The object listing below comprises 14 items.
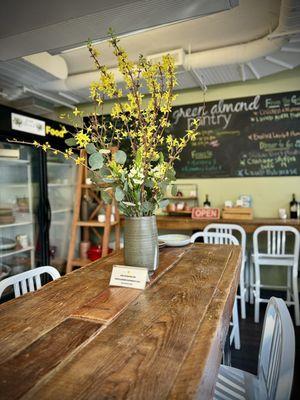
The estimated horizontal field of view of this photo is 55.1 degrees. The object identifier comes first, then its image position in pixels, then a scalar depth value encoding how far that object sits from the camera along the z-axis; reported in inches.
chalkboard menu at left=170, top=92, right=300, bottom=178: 137.3
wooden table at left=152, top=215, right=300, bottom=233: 122.9
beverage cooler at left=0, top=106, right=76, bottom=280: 123.4
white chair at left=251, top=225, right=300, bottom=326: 108.4
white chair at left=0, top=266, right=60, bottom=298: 52.9
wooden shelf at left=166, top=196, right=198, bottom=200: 152.4
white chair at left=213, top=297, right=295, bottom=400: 30.6
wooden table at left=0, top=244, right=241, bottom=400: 25.0
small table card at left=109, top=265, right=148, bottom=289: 48.8
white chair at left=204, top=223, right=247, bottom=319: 112.6
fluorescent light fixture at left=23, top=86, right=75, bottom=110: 139.9
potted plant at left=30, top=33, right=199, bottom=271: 49.7
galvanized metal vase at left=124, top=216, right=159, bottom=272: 52.8
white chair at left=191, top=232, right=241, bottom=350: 88.9
